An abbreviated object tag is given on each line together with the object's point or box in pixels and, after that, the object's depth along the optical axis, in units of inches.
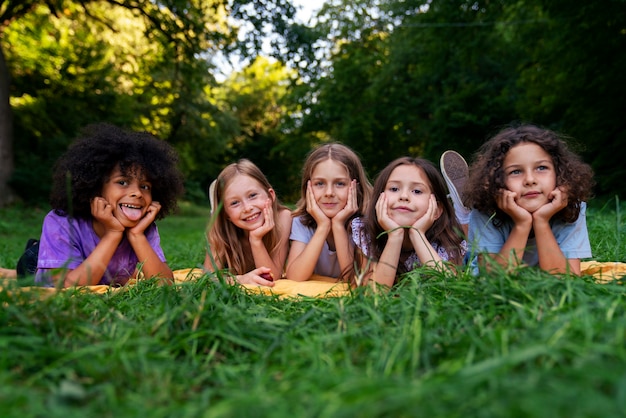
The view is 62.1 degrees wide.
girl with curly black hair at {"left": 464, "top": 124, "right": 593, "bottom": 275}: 111.3
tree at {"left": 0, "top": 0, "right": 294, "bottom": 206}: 532.4
